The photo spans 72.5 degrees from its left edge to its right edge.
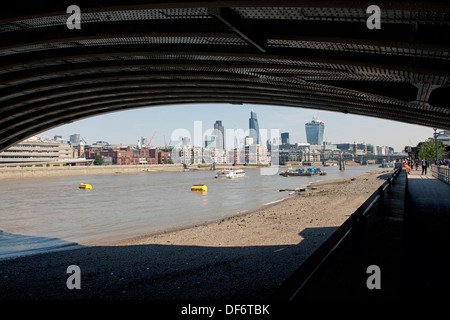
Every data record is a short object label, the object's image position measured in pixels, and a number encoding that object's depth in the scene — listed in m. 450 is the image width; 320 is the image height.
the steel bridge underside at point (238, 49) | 7.86
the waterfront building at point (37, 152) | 159.00
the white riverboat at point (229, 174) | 88.31
